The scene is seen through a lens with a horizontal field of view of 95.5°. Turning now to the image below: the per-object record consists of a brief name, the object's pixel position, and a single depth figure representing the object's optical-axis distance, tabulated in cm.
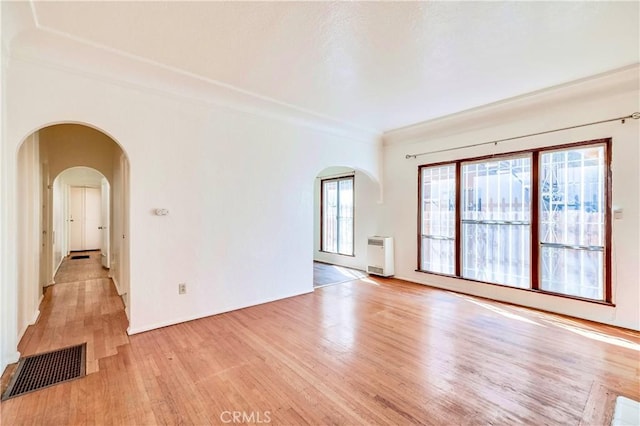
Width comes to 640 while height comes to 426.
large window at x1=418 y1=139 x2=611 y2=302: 371
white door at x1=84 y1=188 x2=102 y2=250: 975
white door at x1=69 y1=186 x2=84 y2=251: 944
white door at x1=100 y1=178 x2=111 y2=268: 666
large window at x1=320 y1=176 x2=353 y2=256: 723
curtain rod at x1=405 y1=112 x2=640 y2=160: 340
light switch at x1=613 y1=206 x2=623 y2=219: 347
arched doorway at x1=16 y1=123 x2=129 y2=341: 320
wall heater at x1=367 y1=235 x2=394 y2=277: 591
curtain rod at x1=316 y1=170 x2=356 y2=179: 702
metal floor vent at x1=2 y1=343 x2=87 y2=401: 223
